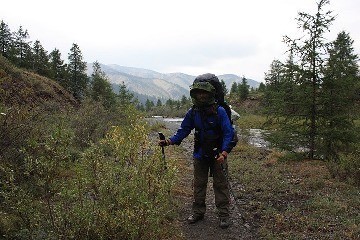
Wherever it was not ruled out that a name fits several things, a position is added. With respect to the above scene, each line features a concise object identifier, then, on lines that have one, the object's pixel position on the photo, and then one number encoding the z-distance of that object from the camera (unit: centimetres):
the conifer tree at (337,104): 1244
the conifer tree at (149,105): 13938
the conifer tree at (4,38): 4572
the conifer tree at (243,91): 7571
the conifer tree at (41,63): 4475
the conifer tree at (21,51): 4238
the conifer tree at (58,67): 4866
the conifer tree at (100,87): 4340
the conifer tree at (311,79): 1295
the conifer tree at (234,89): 8863
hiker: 646
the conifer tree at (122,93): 4499
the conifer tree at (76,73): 4947
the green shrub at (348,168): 929
